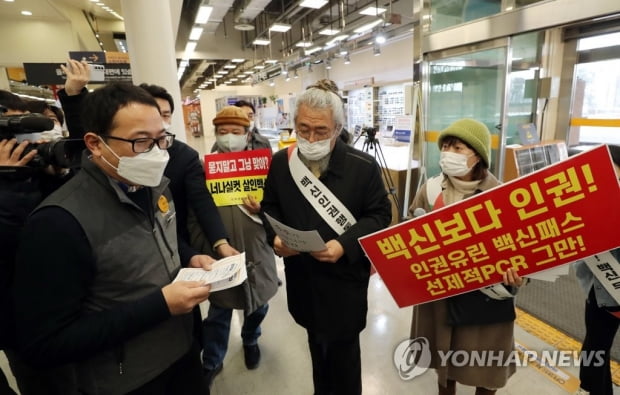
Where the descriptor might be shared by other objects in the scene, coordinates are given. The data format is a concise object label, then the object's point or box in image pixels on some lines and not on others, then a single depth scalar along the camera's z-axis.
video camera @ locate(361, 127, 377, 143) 4.64
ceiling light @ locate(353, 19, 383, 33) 6.54
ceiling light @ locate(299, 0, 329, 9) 5.69
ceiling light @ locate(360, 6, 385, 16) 7.30
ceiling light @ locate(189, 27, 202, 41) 7.12
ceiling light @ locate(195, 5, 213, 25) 5.89
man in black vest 0.79
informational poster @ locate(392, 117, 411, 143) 5.52
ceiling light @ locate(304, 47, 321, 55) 8.48
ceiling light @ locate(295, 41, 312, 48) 9.47
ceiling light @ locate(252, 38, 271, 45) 8.93
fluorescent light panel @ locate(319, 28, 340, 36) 8.25
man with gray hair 1.34
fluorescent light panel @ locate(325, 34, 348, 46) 7.44
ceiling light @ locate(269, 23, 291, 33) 7.44
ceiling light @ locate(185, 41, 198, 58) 8.58
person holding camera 0.99
